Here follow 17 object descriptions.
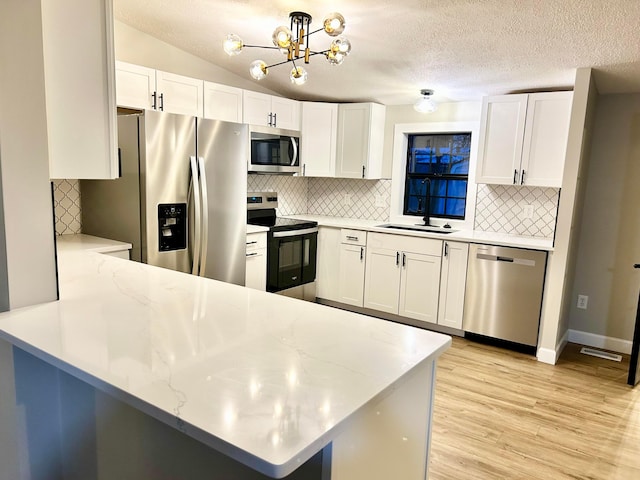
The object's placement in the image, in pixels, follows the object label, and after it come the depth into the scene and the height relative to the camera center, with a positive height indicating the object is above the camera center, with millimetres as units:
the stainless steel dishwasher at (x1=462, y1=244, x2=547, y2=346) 3609 -887
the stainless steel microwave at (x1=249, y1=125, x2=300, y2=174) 3975 +207
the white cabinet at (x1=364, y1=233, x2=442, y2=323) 4090 -889
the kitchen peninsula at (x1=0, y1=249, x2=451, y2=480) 940 -488
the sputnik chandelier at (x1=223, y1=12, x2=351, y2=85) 2320 +715
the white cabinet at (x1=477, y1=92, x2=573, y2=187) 3594 +365
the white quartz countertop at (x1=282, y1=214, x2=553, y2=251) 3659 -471
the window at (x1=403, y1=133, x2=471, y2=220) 4496 +59
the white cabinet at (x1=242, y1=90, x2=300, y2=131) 4180 +591
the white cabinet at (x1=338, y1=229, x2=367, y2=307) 4469 -883
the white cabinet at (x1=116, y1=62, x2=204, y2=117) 3268 +589
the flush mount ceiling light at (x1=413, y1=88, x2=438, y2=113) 3963 +641
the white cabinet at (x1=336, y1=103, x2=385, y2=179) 4617 +379
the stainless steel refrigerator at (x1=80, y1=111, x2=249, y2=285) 3084 -192
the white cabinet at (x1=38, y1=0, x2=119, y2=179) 1528 +267
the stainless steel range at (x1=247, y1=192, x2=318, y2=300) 4191 -695
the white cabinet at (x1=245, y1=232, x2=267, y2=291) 3906 -765
